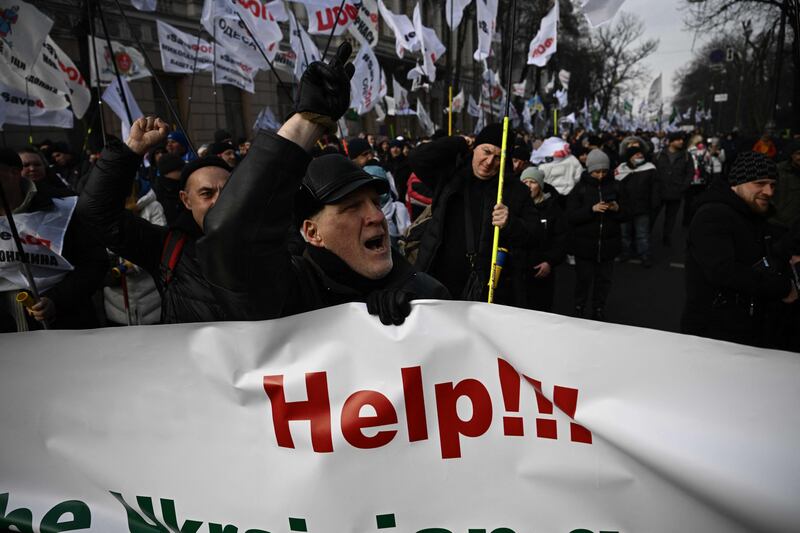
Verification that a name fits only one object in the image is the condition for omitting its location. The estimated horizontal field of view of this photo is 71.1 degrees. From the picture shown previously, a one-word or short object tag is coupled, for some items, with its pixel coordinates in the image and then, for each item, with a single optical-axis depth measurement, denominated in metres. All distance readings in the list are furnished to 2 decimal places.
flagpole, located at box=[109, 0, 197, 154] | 3.32
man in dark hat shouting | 1.30
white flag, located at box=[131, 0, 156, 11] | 7.22
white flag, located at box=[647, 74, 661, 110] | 18.33
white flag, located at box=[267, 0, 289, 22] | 7.90
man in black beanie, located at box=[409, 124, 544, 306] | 3.55
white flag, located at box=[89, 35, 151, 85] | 8.37
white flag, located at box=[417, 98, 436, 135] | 14.19
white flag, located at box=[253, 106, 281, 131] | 9.77
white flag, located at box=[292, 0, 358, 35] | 7.14
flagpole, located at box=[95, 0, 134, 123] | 2.25
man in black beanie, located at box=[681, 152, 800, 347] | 2.85
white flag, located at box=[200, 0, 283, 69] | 7.01
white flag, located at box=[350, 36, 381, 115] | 8.07
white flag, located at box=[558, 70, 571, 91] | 16.23
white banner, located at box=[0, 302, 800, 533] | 1.22
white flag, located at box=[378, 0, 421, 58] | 10.02
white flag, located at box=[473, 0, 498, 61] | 8.56
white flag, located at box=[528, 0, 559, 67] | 7.42
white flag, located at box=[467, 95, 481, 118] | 15.79
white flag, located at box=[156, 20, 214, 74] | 7.92
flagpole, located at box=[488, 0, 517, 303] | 2.46
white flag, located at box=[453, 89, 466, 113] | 16.09
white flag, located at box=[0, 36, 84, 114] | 5.17
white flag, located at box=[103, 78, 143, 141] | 6.21
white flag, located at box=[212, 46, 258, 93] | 7.88
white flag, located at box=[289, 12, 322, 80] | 6.72
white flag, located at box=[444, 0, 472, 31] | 9.04
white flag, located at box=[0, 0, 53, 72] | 4.00
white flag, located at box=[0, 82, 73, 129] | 5.05
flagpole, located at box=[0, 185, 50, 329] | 1.65
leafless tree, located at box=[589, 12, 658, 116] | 32.66
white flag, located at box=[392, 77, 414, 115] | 15.14
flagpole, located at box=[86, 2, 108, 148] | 2.65
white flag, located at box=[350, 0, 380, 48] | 7.99
